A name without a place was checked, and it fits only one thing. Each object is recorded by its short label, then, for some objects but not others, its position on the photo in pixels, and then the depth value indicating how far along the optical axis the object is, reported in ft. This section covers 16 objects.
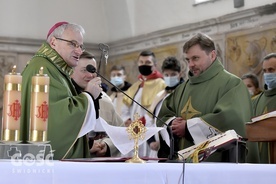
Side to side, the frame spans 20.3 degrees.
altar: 12.62
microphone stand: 16.35
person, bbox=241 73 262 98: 33.32
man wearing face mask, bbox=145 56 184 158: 33.13
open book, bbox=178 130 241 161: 16.46
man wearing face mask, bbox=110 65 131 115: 41.04
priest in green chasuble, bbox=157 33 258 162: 21.34
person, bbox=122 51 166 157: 37.26
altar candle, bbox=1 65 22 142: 14.30
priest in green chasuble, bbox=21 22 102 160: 17.82
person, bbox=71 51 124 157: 23.15
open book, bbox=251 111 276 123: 18.96
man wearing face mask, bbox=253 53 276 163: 26.29
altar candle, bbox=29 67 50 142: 14.58
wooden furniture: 18.95
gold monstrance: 15.68
